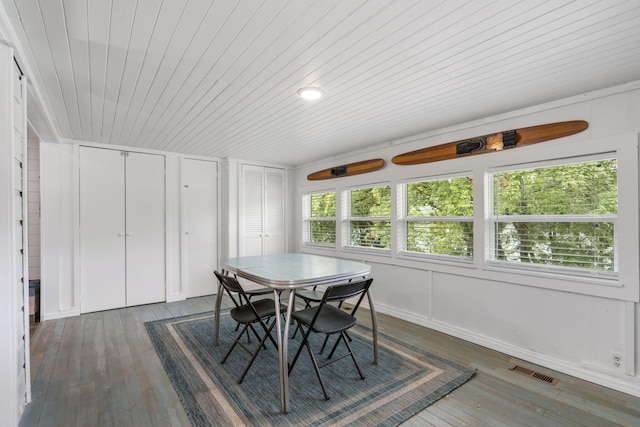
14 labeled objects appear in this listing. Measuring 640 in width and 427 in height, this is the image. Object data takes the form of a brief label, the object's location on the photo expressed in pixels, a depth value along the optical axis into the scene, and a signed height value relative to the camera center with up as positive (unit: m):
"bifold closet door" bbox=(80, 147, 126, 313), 4.08 -0.19
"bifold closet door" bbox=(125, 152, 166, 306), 4.39 -0.19
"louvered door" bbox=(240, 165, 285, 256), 5.34 +0.07
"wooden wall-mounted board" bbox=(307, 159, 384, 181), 4.21 +0.69
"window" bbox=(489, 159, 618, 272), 2.44 -0.03
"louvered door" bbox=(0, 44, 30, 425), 1.60 -0.13
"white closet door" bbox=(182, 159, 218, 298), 4.87 -0.18
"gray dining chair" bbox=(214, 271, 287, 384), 2.45 -0.86
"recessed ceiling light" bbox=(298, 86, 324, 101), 2.36 +0.98
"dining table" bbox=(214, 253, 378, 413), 2.13 -0.50
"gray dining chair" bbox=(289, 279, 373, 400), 2.20 -0.85
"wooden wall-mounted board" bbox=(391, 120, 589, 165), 2.57 +0.70
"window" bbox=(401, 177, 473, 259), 3.34 -0.04
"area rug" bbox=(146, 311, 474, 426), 1.98 -1.32
